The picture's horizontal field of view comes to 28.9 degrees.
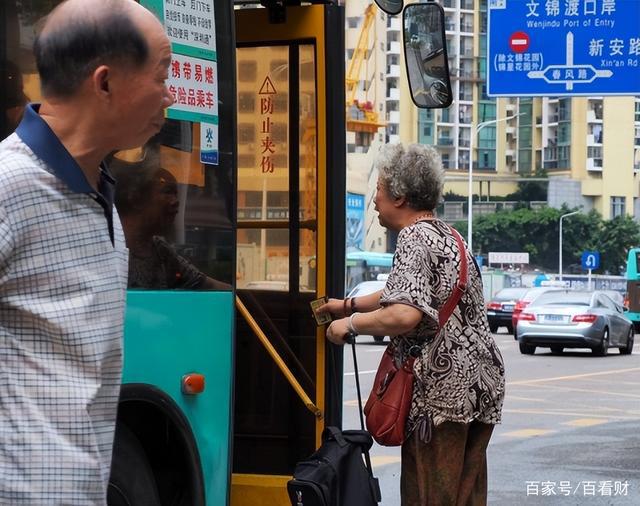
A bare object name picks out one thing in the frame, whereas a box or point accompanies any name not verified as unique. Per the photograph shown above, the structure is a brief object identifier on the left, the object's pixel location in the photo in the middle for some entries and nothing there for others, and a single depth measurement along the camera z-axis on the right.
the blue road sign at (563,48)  19.27
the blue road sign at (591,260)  59.78
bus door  5.06
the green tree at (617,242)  109.62
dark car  38.94
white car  33.06
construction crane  79.62
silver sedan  26.02
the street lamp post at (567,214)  111.11
